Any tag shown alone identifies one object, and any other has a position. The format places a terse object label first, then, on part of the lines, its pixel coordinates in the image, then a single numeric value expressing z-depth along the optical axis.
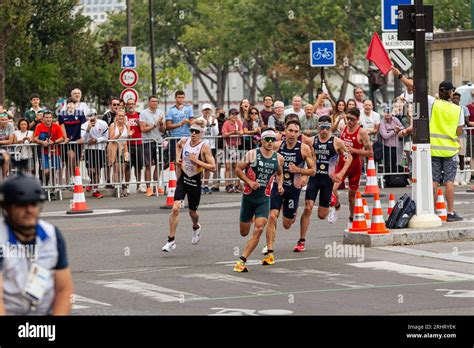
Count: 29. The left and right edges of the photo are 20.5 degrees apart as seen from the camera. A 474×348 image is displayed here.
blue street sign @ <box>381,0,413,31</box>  18.58
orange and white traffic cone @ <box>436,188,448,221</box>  18.42
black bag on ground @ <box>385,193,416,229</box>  17.66
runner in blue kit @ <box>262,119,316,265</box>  16.70
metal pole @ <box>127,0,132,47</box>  44.15
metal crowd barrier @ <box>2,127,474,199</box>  26.06
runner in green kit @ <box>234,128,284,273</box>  15.80
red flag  20.30
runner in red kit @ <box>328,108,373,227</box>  19.02
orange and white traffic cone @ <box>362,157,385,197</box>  19.23
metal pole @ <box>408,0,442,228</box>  17.67
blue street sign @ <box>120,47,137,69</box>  35.12
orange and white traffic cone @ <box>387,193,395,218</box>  18.60
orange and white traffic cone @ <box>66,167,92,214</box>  23.10
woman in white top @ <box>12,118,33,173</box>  25.84
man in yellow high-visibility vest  18.70
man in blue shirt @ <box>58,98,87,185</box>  26.31
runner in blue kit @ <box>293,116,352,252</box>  18.06
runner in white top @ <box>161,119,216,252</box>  17.70
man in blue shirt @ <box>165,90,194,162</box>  26.81
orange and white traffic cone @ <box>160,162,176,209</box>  22.94
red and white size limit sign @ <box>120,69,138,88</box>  34.25
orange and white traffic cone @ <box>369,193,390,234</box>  17.23
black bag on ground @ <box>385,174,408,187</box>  27.20
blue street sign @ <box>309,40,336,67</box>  27.34
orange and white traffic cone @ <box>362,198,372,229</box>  17.60
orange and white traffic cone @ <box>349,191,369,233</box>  17.42
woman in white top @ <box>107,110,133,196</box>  26.66
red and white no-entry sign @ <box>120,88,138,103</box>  34.28
